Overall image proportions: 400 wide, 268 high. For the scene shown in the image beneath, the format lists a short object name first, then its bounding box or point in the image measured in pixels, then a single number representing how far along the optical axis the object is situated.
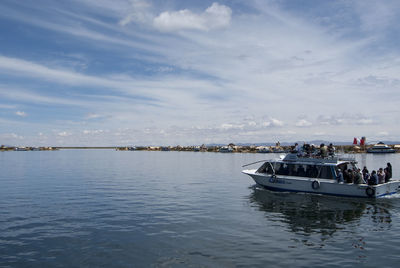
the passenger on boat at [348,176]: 29.89
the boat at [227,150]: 176.25
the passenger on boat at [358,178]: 29.57
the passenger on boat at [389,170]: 30.94
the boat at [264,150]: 167.60
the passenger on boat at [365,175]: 30.93
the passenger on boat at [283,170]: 34.09
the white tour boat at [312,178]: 29.48
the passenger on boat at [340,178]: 30.23
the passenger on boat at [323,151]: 31.94
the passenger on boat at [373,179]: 28.97
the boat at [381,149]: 142.00
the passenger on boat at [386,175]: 31.01
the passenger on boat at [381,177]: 30.14
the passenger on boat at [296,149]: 34.68
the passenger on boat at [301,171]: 32.91
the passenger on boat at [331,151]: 32.19
